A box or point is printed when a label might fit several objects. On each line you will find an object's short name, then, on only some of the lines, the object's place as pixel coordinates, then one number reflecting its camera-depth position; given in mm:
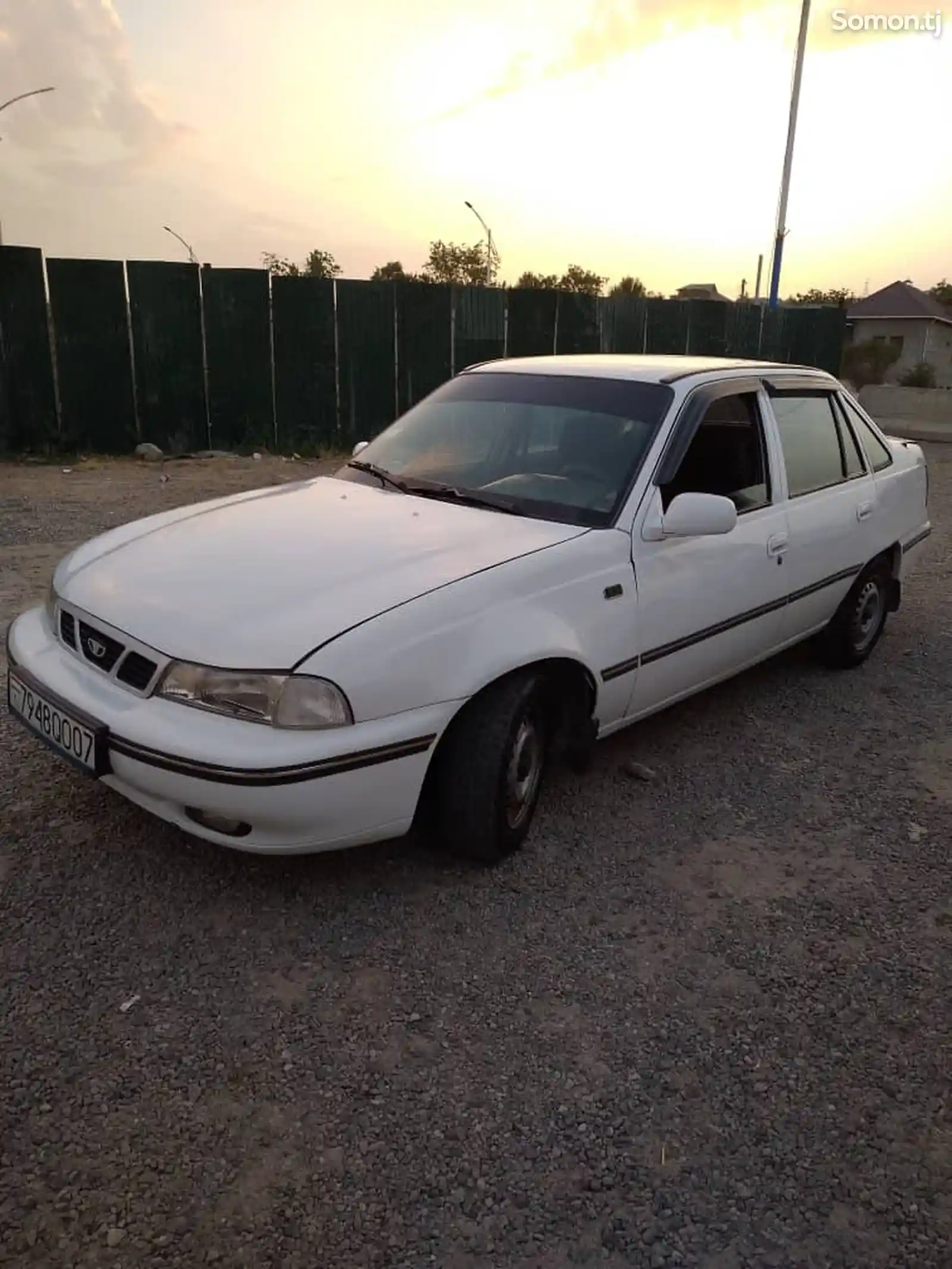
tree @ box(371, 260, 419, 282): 40375
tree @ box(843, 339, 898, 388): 29641
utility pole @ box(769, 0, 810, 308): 19078
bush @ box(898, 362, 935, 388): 30031
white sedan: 2631
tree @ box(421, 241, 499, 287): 42375
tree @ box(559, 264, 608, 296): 40125
